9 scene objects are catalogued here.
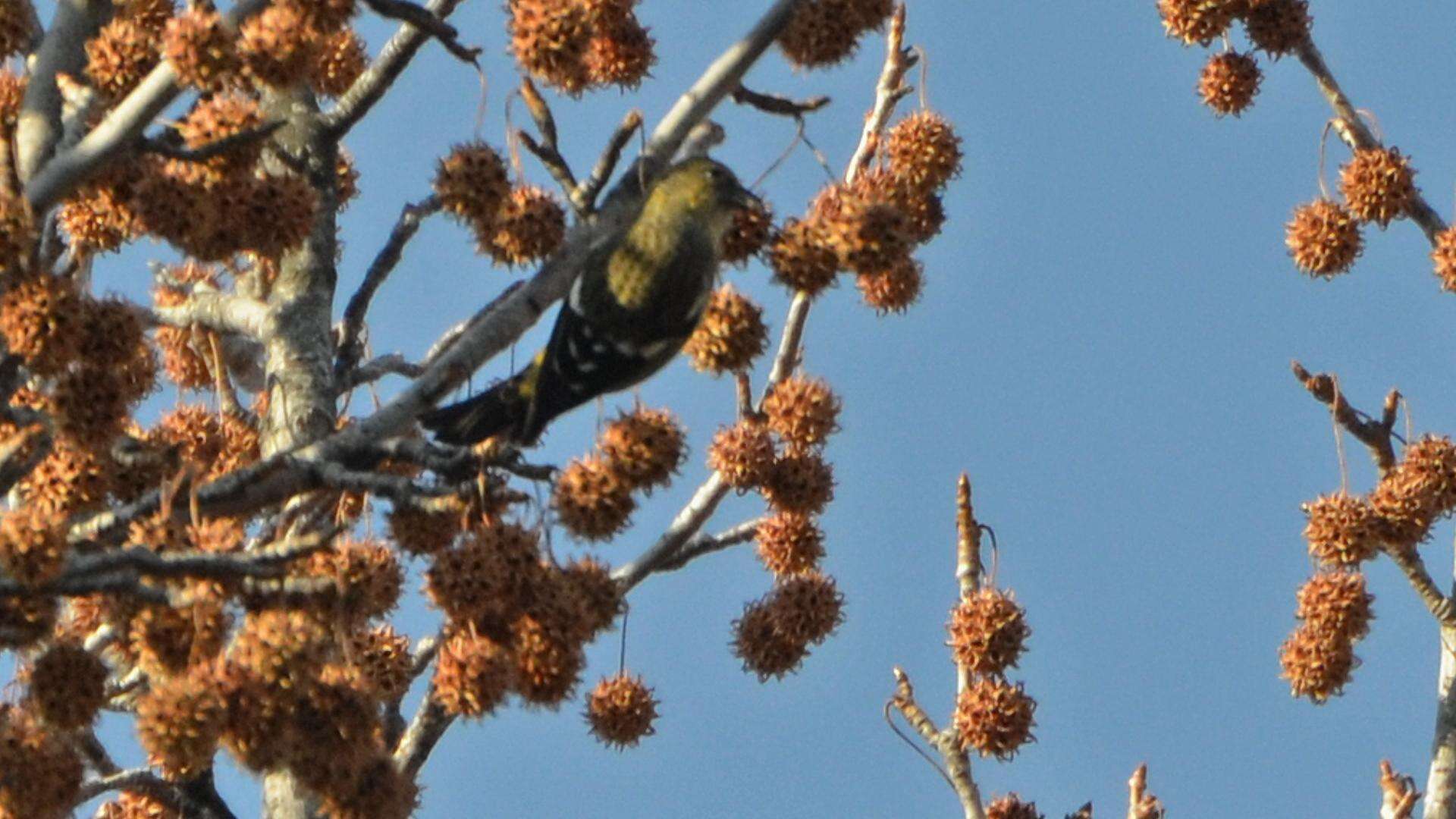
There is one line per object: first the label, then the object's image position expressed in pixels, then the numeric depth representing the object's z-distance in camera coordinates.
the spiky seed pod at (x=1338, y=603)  14.87
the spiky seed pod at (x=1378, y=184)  15.30
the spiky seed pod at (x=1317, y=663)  14.90
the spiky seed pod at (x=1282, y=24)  14.80
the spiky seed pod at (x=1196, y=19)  15.01
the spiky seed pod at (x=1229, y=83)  15.50
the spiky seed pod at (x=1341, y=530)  14.98
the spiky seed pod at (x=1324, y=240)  15.66
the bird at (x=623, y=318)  14.21
